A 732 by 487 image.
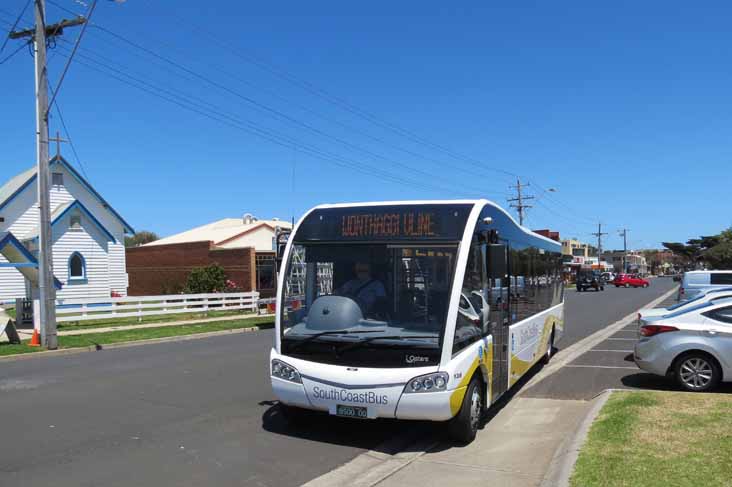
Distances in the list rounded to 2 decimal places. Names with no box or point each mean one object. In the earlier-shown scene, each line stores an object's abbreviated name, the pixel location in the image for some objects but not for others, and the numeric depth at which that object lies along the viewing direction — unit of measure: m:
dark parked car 59.78
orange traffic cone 16.37
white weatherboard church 30.62
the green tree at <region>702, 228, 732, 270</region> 61.28
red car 78.22
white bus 6.41
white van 21.44
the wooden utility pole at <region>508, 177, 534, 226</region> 60.41
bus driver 7.06
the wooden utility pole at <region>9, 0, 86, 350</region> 16.19
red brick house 39.53
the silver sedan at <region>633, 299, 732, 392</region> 9.32
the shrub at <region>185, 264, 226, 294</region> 35.09
